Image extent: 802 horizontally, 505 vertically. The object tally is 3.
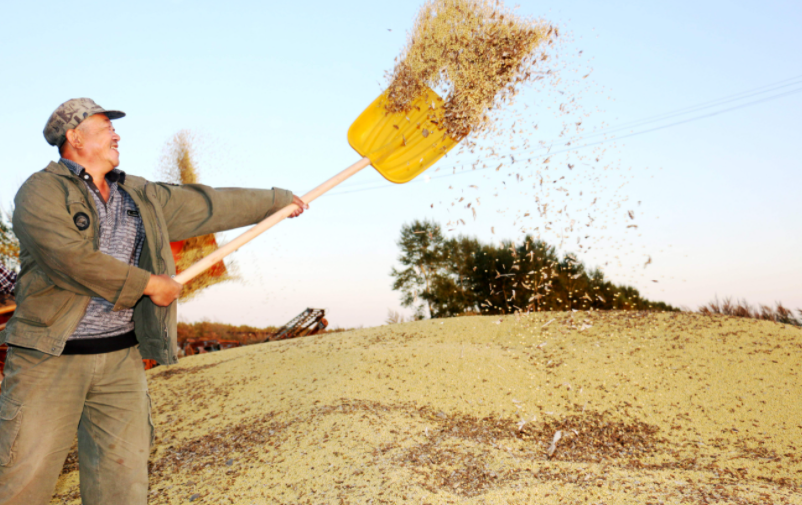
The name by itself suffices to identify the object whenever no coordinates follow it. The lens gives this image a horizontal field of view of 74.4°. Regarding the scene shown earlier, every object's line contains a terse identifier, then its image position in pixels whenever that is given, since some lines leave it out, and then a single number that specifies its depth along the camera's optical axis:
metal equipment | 10.87
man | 2.12
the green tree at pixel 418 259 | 17.33
